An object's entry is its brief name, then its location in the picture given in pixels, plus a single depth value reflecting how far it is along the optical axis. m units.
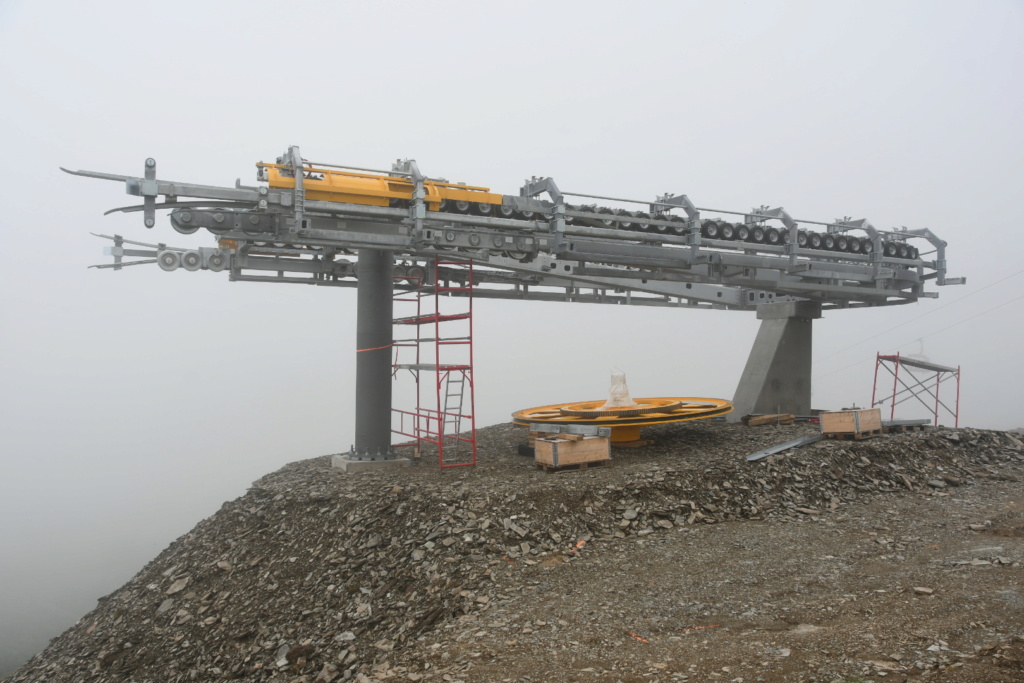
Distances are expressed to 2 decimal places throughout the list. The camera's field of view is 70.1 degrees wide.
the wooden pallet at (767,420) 14.73
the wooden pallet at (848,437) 12.30
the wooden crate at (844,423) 12.24
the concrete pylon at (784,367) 15.54
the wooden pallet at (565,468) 10.41
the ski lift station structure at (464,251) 9.10
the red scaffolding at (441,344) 10.92
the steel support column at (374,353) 11.29
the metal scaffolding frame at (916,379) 15.11
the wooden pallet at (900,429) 13.14
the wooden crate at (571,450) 10.32
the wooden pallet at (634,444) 12.53
